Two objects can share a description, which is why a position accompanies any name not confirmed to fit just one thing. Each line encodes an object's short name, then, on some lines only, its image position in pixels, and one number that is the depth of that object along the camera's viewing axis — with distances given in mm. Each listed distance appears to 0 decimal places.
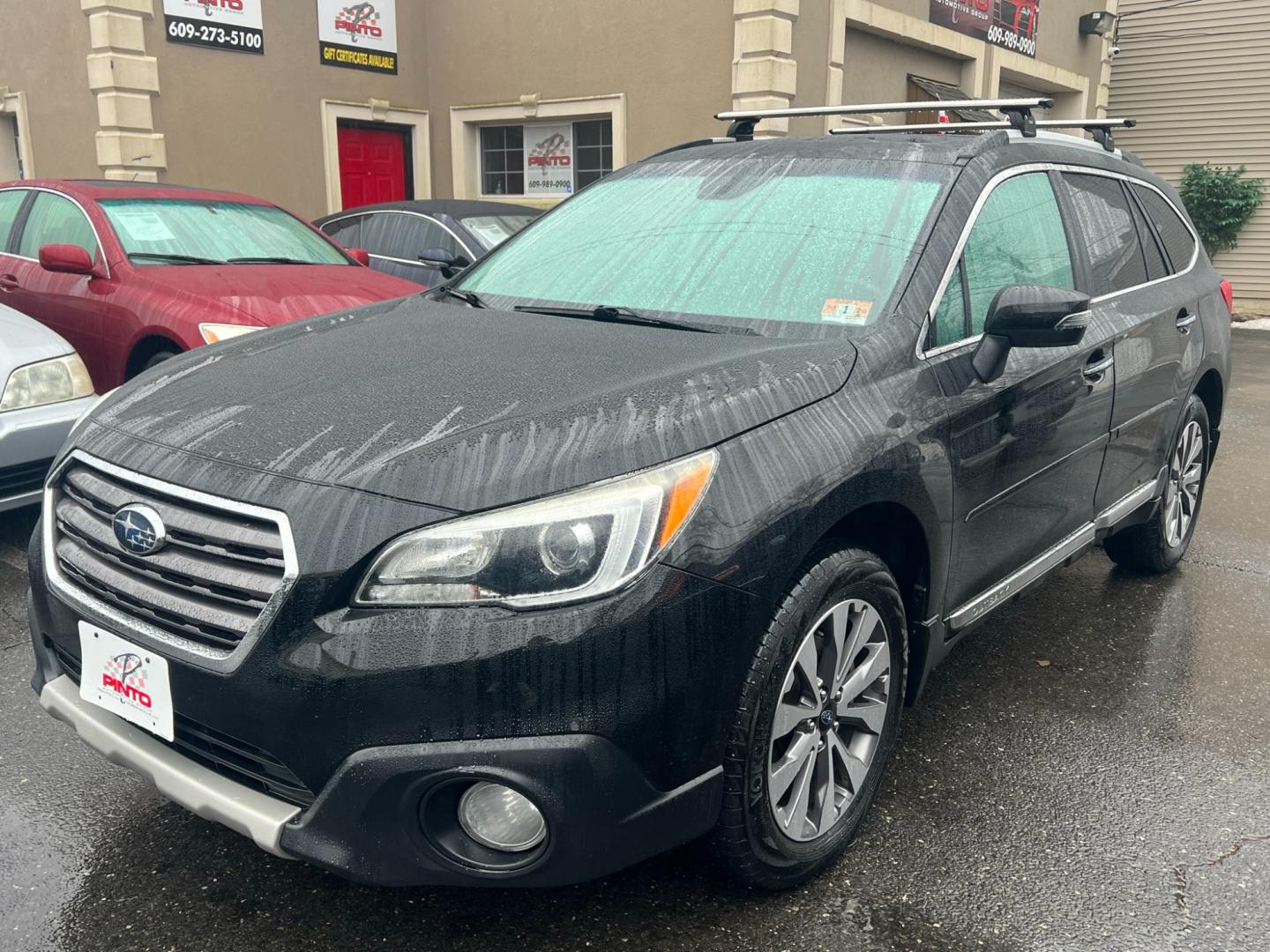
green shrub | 17812
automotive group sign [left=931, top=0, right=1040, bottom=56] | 14117
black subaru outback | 1888
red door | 13422
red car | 5281
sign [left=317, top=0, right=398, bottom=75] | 12680
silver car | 4211
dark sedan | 7867
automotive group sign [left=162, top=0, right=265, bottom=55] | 11289
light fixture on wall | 17297
